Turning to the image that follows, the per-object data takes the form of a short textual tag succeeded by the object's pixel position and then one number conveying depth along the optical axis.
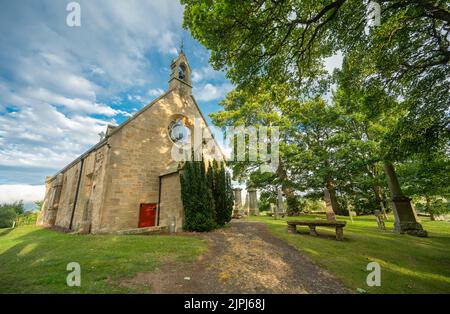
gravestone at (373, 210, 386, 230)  11.65
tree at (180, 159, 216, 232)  10.79
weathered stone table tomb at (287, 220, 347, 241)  8.52
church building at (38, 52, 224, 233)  11.82
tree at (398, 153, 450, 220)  9.74
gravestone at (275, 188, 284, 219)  21.27
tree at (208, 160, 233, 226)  12.70
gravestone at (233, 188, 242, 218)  20.78
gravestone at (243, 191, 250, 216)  22.91
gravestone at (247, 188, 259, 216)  22.85
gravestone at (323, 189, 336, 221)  13.81
